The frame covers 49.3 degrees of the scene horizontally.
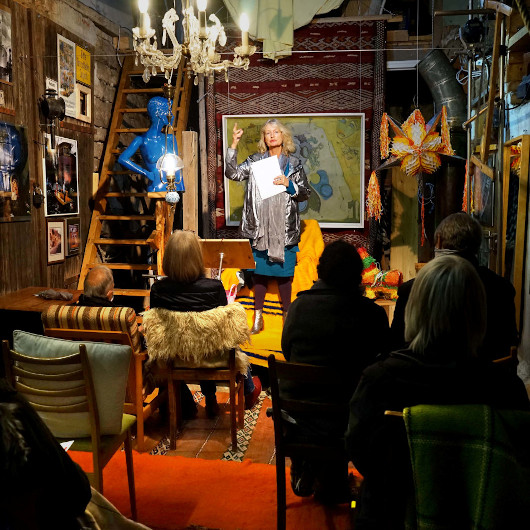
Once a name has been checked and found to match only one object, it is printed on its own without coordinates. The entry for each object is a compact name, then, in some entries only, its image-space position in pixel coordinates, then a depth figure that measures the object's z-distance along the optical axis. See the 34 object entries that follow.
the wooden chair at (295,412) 2.30
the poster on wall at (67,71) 5.12
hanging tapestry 6.30
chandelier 3.53
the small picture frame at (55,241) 4.97
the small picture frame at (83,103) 5.45
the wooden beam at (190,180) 5.55
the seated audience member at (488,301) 2.66
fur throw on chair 3.50
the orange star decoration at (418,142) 5.07
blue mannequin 5.49
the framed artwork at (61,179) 4.93
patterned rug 3.60
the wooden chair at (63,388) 2.43
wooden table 3.96
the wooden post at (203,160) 6.63
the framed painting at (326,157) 6.46
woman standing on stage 5.46
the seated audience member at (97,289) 3.53
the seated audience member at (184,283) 3.55
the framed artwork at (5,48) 4.24
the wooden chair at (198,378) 3.64
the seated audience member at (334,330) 2.53
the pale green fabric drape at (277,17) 6.13
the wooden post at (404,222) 7.34
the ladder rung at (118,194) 5.76
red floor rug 2.83
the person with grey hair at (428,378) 1.60
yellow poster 5.46
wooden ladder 5.42
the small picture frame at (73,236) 5.36
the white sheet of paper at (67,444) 2.35
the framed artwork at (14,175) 4.25
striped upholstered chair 3.26
